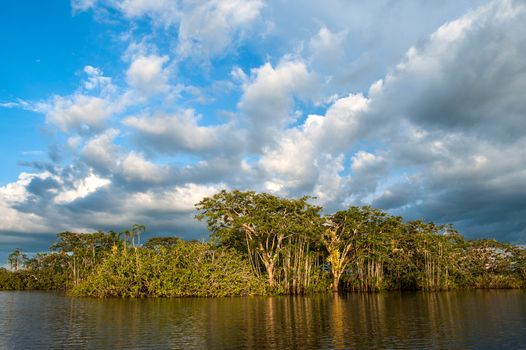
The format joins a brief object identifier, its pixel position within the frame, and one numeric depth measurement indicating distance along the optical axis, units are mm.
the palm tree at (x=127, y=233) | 62906
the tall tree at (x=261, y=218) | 52625
